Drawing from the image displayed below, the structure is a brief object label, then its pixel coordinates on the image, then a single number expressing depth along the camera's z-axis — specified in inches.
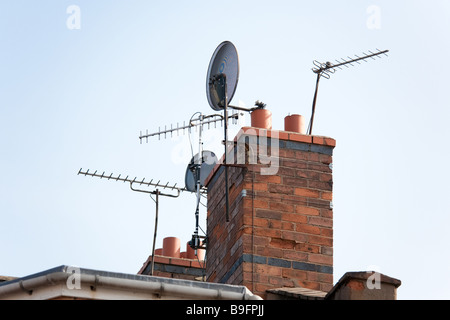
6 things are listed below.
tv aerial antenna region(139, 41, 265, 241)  558.7
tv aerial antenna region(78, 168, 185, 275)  653.9
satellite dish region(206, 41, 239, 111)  564.1
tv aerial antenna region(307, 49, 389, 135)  581.9
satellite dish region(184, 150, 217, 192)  660.7
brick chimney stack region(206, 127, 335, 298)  518.3
